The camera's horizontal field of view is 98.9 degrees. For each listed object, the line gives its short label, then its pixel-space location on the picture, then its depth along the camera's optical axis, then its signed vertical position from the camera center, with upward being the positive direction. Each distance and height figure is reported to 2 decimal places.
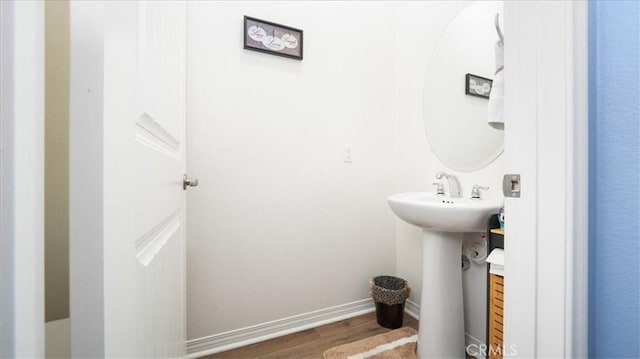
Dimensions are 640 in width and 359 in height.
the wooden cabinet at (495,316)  0.97 -0.50
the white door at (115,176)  0.30 +0.00
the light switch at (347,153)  1.73 +0.15
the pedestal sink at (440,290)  1.23 -0.52
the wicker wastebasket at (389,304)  1.56 -0.73
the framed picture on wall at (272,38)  1.44 +0.76
